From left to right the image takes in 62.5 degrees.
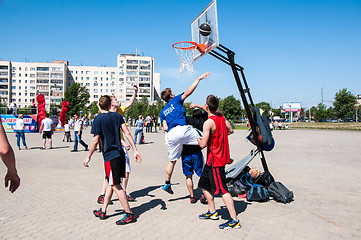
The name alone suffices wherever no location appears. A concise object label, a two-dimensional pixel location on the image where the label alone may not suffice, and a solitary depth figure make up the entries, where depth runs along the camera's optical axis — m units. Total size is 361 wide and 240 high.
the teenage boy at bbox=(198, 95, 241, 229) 4.57
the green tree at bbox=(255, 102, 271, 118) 137.50
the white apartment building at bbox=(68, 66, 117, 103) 119.06
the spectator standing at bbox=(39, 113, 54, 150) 14.82
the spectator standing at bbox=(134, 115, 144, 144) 18.58
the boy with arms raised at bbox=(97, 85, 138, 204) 5.57
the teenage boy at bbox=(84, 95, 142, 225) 4.58
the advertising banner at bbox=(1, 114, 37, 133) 29.97
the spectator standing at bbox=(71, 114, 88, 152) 14.34
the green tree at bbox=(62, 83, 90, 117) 78.69
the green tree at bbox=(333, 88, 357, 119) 74.50
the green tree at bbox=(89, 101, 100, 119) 94.56
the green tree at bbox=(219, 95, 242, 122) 107.07
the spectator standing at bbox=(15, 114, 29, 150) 14.81
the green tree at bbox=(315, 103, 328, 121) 116.31
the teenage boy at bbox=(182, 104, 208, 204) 5.74
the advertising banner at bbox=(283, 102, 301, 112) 80.35
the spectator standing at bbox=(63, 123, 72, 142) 18.97
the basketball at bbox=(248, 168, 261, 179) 6.50
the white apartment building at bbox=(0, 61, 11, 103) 113.00
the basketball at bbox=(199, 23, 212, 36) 6.77
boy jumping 5.73
